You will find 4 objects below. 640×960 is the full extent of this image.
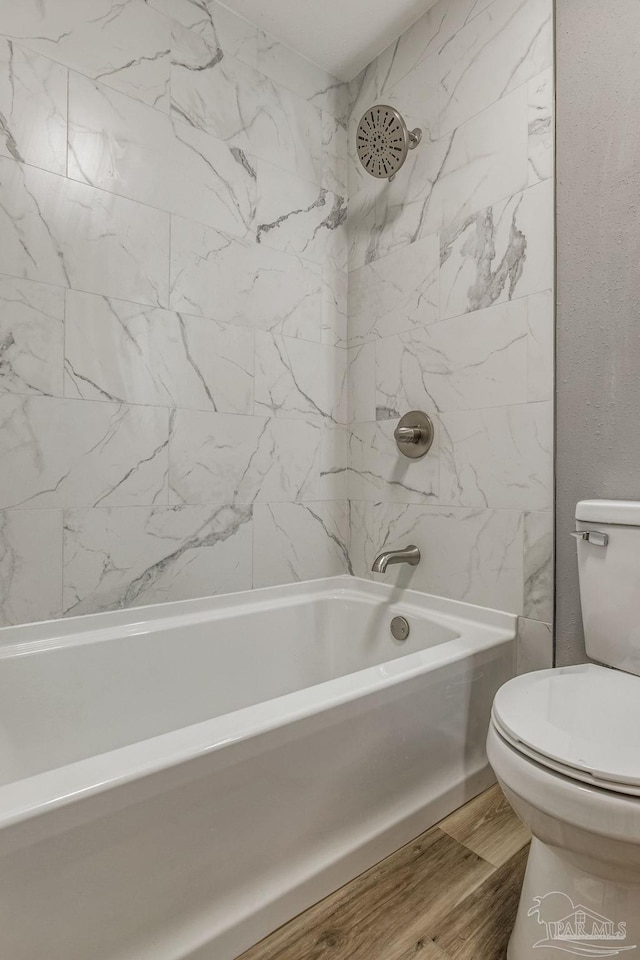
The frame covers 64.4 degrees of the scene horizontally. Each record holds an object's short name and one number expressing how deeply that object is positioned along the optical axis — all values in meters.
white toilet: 0.78
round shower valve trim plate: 1.80
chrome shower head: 1.67
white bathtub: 0.78
